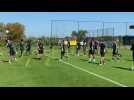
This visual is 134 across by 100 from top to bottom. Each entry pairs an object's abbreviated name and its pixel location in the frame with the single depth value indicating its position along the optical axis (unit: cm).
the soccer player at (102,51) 2480
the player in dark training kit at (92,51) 2746
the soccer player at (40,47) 3063
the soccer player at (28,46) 3791
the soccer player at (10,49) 2751
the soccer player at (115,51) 2997
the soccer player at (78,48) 3760
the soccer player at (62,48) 2928
